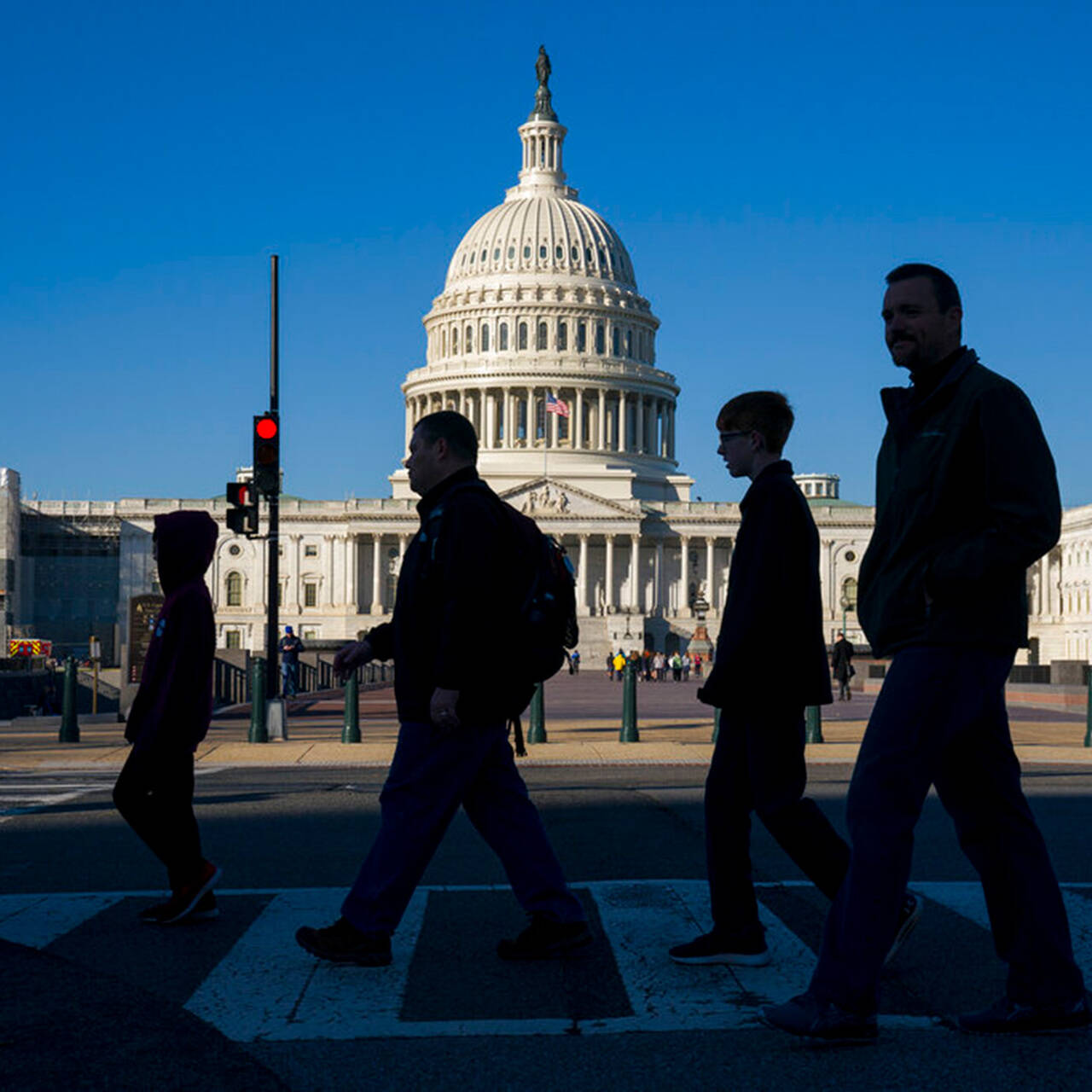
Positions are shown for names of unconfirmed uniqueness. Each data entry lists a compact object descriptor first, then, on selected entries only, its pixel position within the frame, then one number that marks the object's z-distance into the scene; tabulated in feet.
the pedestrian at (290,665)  138.32
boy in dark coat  20.38
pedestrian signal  69.67
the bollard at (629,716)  72.38
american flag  382.22
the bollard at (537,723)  72.02
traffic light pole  76.08
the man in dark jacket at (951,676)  16.65
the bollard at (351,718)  71.56
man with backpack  20.63
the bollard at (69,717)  70.03
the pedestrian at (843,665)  142.72
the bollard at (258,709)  70.23
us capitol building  390.62
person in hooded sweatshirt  24.09
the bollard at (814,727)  70.79
